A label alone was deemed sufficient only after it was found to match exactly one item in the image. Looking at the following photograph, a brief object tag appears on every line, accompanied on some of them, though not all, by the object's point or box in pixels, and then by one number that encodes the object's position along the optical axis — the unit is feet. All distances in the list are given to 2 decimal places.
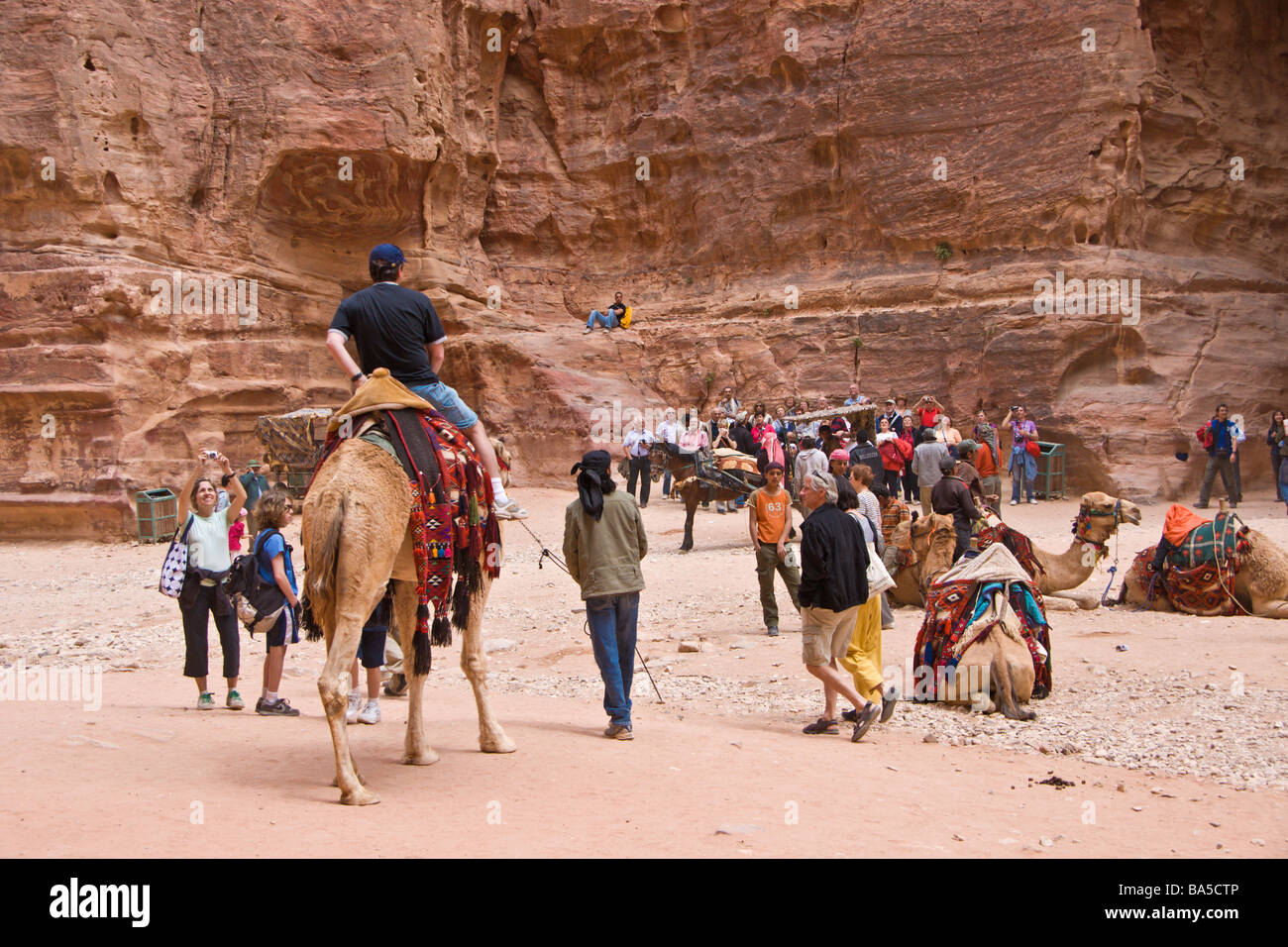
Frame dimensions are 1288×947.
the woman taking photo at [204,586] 28.40
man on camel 22.72
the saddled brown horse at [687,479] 59.31
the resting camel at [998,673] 28.50
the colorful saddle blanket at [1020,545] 38.44
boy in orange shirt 40.50
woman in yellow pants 27.48
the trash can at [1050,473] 78.18
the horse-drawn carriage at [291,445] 80.53
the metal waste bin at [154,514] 72.02
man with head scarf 26.00
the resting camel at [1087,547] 41.14
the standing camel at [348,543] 19.71
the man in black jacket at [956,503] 40.16
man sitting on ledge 104.06
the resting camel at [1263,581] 38.04
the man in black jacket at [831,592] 26.53
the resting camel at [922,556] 41.04
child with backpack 28.12
